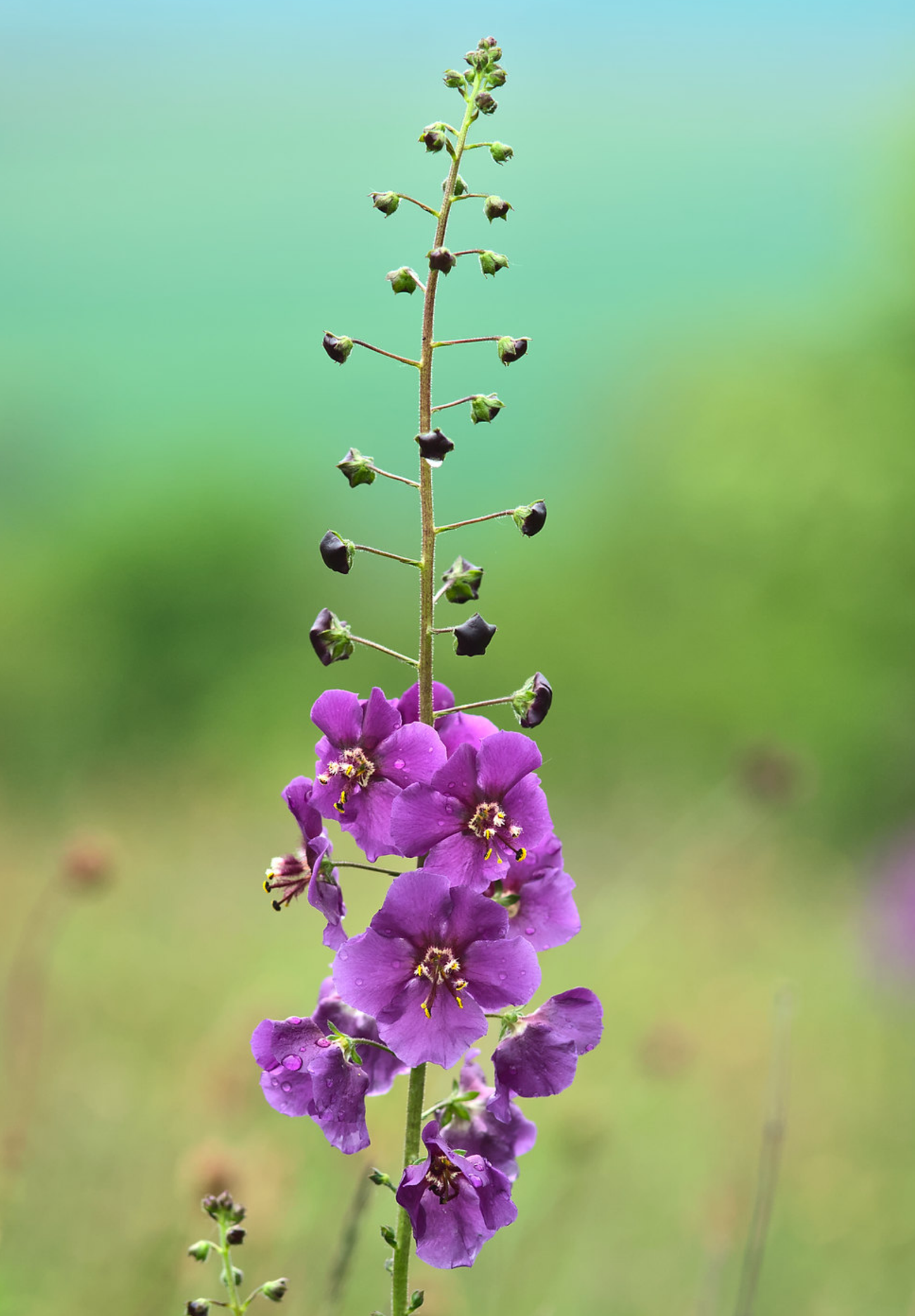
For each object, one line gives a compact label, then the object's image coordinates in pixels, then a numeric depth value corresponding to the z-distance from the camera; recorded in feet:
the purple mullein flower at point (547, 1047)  13.12
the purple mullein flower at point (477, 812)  12.92
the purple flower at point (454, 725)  14.28
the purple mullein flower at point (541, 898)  14.32
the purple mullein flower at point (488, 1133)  14.01
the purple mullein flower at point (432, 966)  12.69
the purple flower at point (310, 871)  13.26
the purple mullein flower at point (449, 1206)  12.53
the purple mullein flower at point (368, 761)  13.34
